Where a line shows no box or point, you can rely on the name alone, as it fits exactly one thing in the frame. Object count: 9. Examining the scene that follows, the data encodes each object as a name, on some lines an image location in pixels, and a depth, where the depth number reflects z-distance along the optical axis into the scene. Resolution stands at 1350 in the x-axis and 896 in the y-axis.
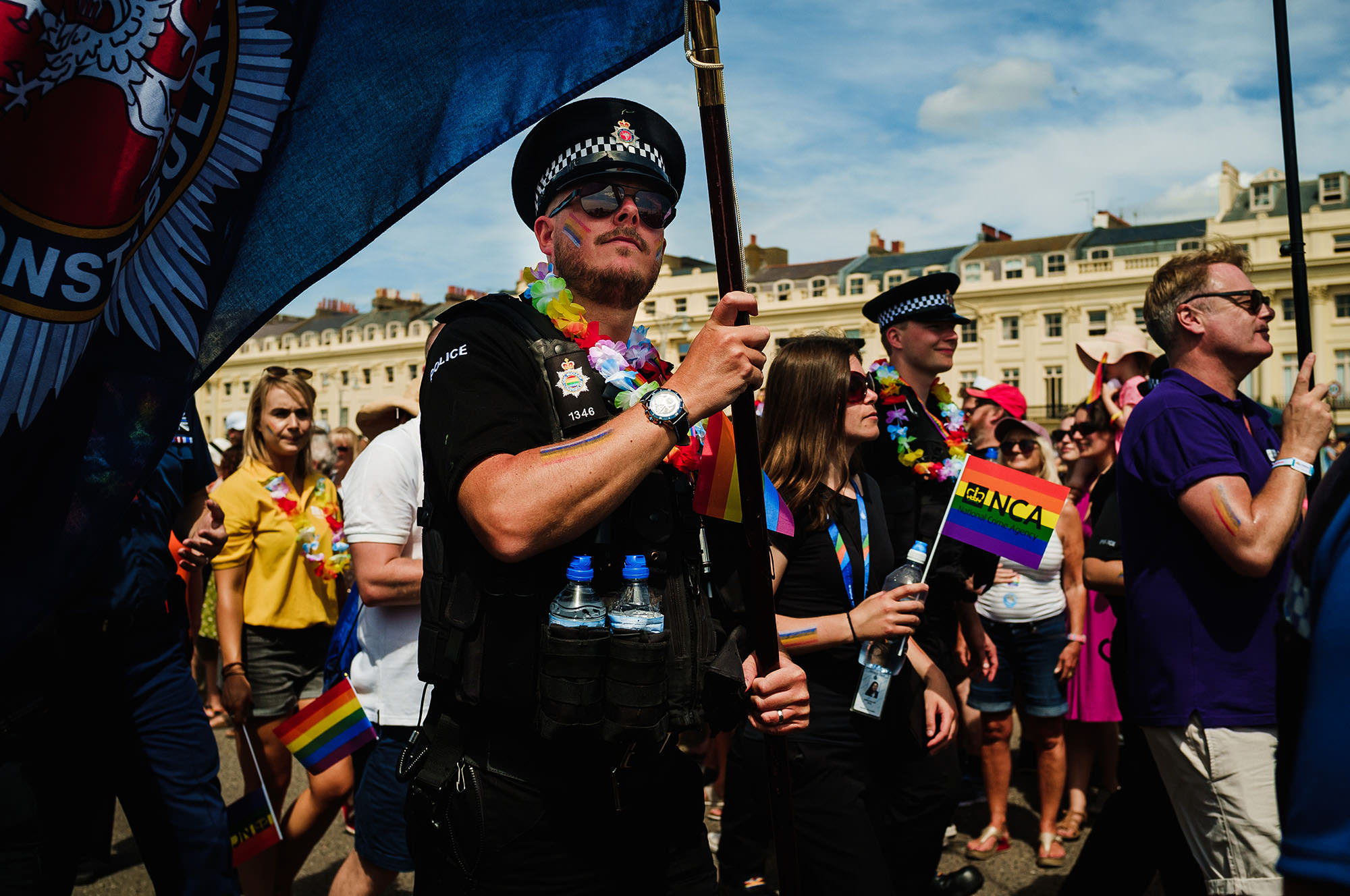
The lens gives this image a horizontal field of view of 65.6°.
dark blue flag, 2.00
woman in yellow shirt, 4.91
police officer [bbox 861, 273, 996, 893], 3.73
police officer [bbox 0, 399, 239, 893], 2.98
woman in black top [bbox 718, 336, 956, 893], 3.33
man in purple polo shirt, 2.97
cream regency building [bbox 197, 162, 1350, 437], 49.50
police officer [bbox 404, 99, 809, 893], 1.96
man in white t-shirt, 3.52
